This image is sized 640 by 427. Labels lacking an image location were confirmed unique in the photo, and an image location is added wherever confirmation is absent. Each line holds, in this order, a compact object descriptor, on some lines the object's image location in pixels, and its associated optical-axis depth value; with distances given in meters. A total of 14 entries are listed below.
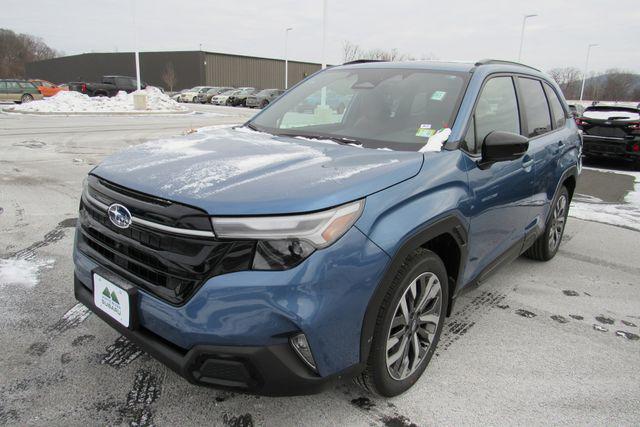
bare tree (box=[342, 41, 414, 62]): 49.76
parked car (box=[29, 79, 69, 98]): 29.66
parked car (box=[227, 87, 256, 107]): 36.97
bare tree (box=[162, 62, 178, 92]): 60.11
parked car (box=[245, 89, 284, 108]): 33.34
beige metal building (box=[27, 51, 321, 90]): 65.19
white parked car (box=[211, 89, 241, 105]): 38.31
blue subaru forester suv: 1.88
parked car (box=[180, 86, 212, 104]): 44.03
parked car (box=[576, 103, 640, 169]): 10.56
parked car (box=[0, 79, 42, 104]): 27.41
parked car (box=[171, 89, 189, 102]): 45.50
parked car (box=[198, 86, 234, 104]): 42.75
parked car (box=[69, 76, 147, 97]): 30.72
